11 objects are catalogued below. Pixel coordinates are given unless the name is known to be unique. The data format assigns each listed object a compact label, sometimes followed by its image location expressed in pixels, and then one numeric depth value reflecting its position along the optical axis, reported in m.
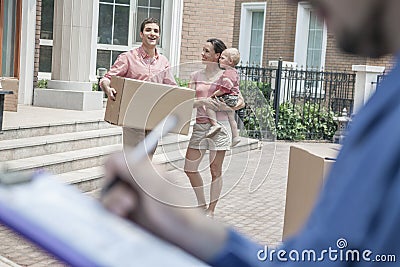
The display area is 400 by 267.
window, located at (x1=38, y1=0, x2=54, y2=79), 13.94
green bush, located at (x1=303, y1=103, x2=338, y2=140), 16.95
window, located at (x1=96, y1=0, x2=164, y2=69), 14.91
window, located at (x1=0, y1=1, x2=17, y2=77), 12.38
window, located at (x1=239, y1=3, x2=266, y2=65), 22.88
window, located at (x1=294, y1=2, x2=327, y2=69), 21.12
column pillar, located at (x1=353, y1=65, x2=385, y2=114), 16.44
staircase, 8.47
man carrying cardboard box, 6.02
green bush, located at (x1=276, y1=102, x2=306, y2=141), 16.47
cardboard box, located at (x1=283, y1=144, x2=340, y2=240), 3.29
